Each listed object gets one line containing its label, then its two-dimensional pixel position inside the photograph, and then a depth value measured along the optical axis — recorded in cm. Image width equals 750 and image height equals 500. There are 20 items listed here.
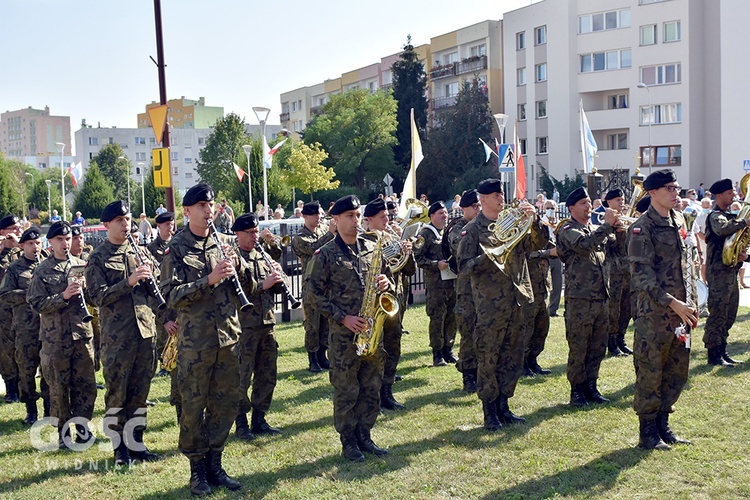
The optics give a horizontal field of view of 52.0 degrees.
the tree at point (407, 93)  6188
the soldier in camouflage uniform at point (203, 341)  621
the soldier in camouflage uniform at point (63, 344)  773
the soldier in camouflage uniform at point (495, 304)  765
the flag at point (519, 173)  1127
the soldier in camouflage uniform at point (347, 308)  686
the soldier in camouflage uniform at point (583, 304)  849
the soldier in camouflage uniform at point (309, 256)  1098
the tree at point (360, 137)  6153
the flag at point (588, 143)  1655
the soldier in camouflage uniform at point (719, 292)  1006
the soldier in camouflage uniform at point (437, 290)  1041
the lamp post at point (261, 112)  2762
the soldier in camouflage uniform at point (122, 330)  712
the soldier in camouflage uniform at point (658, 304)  673
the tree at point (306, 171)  4997
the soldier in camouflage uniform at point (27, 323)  884
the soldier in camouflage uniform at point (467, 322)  925
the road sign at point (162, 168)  1412
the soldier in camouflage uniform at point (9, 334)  970
